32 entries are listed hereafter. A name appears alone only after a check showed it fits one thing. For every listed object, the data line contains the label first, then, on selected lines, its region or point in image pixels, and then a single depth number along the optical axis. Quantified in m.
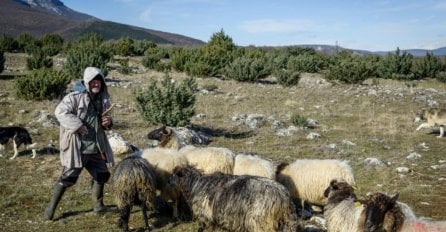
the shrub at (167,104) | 13.49
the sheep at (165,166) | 7.25
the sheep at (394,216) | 4.99
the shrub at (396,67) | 29.39
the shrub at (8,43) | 33.27
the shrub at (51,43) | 32.25
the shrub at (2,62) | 21.99
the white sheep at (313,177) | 7.52
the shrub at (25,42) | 33.41
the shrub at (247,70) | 25.11
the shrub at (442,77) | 29.23
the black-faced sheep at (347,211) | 5.11
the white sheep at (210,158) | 7.75
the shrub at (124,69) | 25.02
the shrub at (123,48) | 36.16
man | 6.71
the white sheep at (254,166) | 7.43
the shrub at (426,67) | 30.84
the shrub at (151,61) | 28.88
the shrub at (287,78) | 24.02
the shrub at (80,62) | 21.73
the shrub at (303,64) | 30.75
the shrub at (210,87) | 21.50
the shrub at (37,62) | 23.52
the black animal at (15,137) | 10.69
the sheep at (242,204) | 5.36
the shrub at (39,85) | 16.75
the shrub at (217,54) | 26.62
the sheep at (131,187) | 6.58
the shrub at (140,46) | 38.00
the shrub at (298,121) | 14.80
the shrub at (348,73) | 25.53
